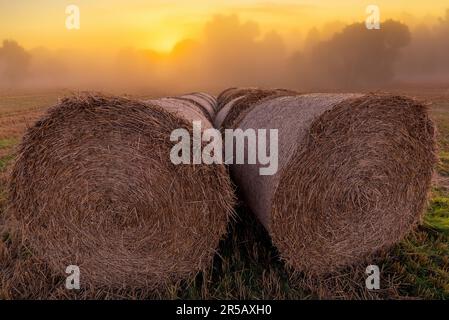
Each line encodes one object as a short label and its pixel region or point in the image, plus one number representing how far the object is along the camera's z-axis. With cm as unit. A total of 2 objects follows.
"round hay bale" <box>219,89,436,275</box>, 449
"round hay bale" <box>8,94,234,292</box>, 433
